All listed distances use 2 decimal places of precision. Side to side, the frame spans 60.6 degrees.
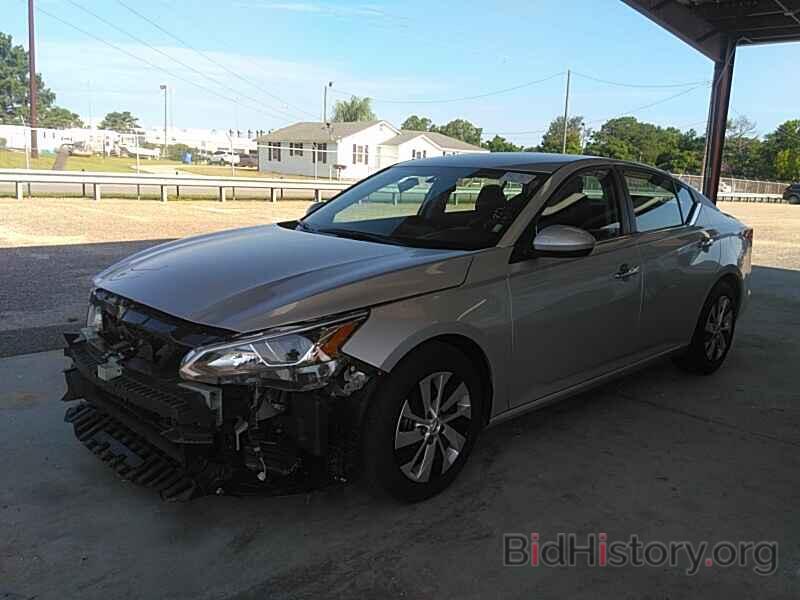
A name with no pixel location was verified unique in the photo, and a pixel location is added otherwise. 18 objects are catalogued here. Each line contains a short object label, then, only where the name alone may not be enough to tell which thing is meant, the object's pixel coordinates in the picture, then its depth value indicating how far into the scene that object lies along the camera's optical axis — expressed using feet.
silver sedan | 8.96
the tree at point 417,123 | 372.83
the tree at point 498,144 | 225.11
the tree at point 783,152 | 228.02
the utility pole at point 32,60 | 106.56
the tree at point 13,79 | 299.79
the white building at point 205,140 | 224.33
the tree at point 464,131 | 339.36
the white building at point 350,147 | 172.24
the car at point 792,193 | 153.79
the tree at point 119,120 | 423.23
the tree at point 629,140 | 215.10
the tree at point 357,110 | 278.46
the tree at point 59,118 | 270.61
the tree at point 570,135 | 199.27
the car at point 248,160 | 217.70
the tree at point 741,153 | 252.01
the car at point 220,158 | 200.64
